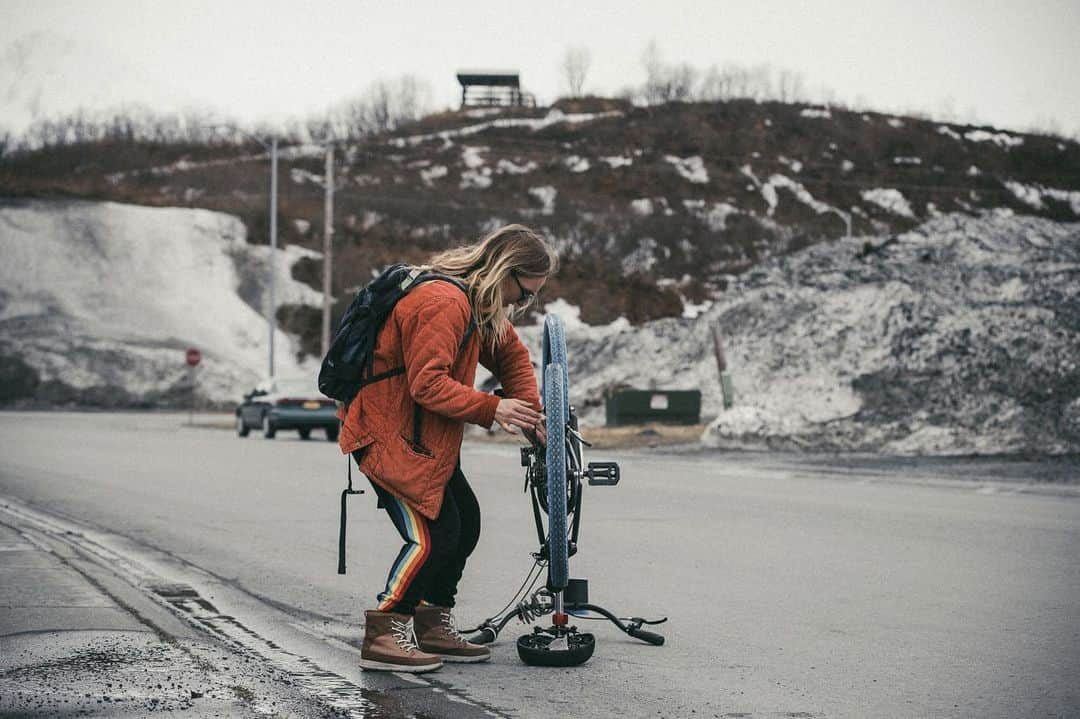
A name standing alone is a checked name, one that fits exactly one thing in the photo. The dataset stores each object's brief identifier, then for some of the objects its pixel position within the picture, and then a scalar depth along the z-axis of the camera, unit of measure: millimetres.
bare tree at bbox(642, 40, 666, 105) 117375
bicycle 5625
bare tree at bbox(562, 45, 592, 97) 115938
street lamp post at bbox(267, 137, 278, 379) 42031
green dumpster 27562
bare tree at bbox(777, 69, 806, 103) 114562
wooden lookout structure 112375
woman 5406
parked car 28562
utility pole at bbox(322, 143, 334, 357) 38234
